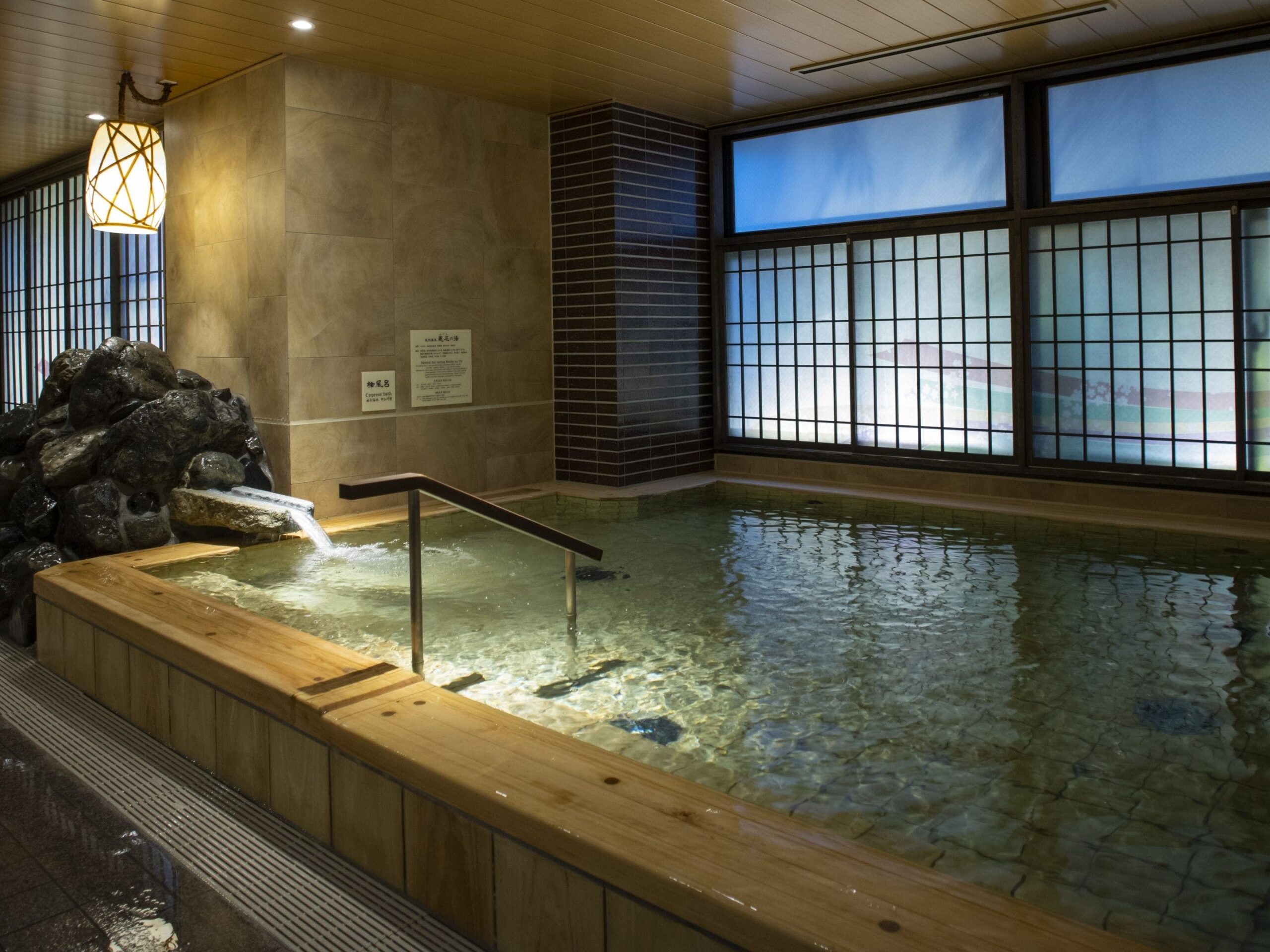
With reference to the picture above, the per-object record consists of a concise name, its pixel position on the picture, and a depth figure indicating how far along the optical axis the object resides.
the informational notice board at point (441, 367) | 7.48
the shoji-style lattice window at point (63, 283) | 9.05
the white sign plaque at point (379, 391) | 7.15
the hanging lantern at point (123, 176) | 6.49
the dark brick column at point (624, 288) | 8.17
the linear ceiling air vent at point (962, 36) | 5.94
